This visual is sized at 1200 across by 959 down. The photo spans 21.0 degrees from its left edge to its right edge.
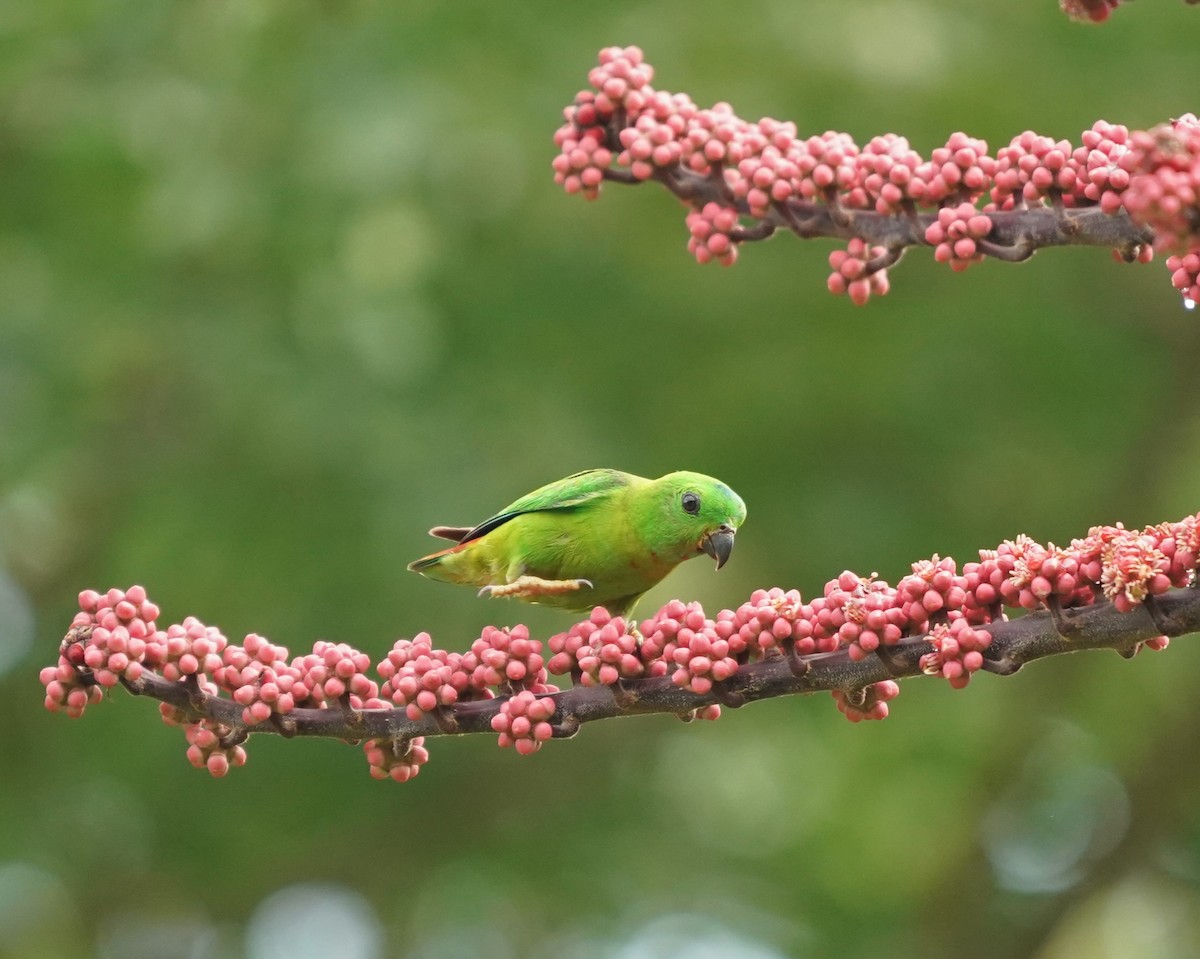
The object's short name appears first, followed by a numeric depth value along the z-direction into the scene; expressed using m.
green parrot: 10.75
